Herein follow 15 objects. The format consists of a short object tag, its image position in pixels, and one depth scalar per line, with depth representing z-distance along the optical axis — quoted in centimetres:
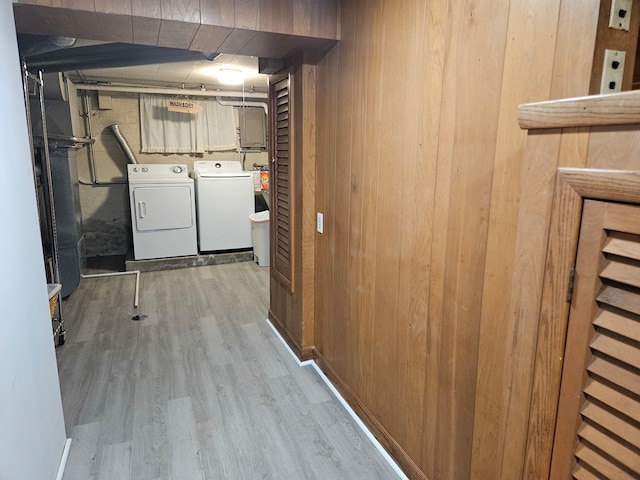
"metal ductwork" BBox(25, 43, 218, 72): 295
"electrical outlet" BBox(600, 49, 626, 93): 93
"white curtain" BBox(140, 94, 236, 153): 544
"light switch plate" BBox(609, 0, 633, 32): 90
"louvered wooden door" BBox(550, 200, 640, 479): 67
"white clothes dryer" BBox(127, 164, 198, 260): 478
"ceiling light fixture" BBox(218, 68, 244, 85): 443
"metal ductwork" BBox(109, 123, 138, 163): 529
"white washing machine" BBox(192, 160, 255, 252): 514
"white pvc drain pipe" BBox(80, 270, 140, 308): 382
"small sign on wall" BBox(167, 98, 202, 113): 529
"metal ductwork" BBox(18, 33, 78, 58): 248
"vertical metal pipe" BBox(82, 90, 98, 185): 519
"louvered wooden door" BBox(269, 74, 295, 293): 270
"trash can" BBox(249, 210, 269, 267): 500
